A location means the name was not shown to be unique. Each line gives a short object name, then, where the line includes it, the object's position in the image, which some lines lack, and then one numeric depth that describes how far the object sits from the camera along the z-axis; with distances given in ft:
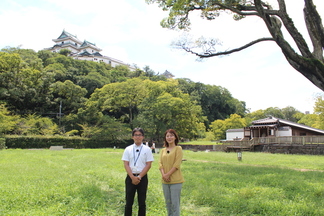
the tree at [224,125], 154.92
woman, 12.82
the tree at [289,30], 28.30
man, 12.84
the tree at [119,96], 121.80
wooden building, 106.73
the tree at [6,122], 87.28
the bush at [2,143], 78.21
